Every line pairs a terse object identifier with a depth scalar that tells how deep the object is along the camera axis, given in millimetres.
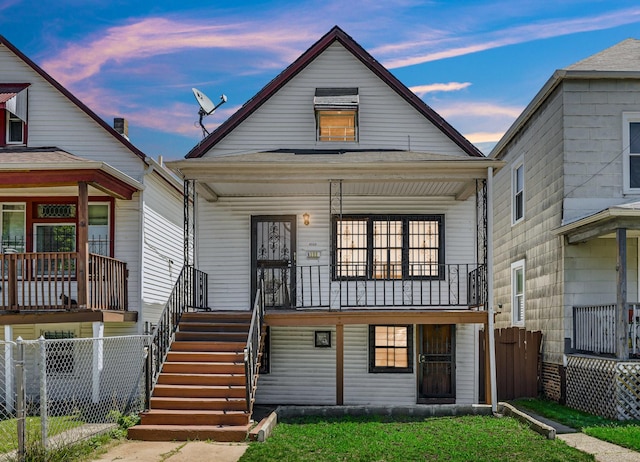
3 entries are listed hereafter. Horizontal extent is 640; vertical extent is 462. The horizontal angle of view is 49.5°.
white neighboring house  15195
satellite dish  17827
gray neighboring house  12227
